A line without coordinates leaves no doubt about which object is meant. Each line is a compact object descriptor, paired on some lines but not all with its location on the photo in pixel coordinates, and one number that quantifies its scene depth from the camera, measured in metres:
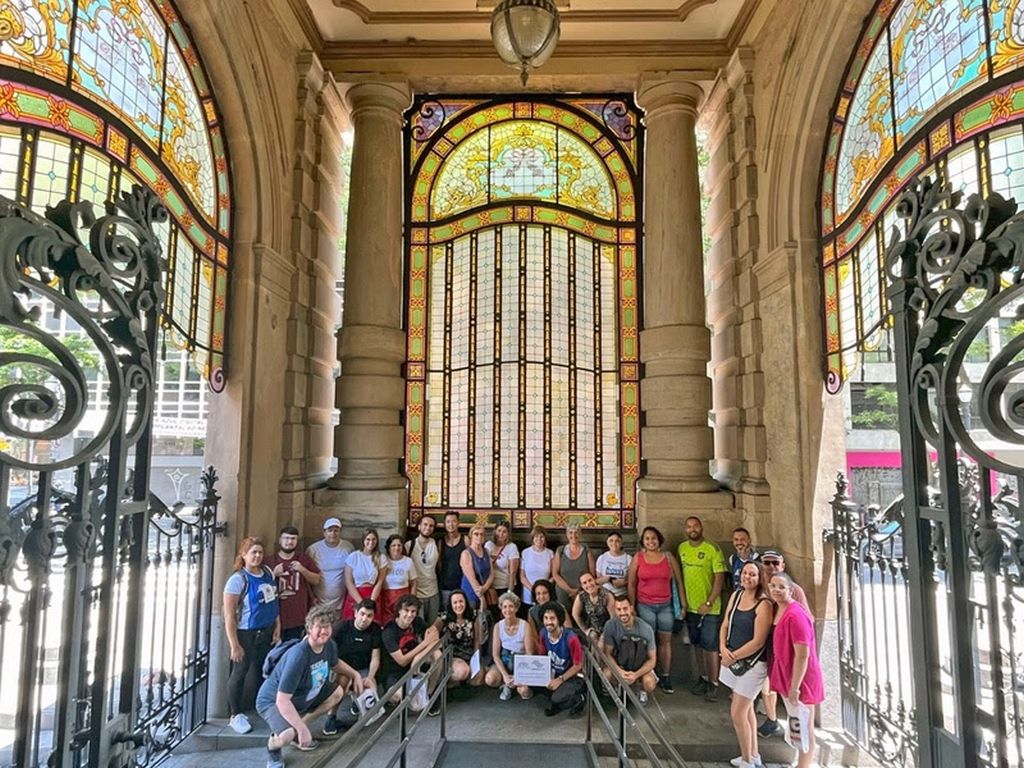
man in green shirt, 5.29
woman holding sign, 5.02
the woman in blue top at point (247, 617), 4.55
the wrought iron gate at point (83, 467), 1.58
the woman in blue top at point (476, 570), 5.59
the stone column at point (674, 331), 6.28
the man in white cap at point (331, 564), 5.43
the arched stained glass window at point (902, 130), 3.75
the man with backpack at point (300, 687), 4.10
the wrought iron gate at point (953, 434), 1.67
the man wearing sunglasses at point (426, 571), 5.61
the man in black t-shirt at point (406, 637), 4.90
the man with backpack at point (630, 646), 4.87
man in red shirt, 5.04
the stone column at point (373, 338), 6.42
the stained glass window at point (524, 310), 7.21
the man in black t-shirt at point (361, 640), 4.84
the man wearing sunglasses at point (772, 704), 4.53
